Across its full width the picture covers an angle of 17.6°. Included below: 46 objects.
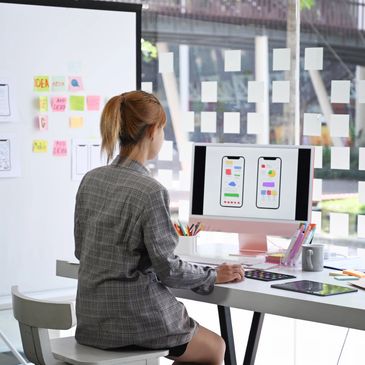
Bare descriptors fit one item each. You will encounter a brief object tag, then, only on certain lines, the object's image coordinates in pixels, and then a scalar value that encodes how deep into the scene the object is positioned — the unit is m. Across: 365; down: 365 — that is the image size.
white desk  3.37
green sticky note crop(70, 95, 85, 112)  6.39
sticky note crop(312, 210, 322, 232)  6.84
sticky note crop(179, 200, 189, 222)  7.61
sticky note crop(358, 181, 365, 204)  6.54
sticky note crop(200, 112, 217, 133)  7.45
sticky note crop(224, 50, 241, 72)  7.26
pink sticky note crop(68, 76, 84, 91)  6.37
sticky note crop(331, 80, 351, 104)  6.59
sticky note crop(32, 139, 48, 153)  6.21
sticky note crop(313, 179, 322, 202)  6.80
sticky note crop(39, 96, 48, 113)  6.23
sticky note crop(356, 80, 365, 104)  6.50
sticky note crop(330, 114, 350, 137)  6.63
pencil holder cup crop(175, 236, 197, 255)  4.60
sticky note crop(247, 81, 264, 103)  7.13
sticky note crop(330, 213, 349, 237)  6.67
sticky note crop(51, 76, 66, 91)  6.30
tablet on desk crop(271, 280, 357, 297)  3.61
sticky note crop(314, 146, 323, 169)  6.74
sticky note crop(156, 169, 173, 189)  7.75
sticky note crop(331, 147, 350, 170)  6.61
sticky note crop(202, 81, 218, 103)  7.44
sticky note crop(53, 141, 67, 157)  6.31
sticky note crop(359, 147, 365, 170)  6.54
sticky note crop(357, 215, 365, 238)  6.57
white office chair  3.43
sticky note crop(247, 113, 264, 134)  7.20
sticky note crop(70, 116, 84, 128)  6.39
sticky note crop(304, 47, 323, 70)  6.75
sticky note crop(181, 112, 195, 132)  7.58
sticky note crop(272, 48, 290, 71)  6.94
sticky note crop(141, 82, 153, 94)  7.74
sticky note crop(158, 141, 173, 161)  7.71
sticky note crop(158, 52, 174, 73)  7.65
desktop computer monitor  4.57
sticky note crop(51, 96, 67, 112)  6.30
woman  3.49
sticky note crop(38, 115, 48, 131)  6.22
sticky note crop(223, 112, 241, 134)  7.32
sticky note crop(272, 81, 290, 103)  6.98
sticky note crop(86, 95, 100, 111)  6.47
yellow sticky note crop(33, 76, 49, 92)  6.22
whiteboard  6.11
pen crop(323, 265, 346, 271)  4.30
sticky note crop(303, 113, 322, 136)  6.80
